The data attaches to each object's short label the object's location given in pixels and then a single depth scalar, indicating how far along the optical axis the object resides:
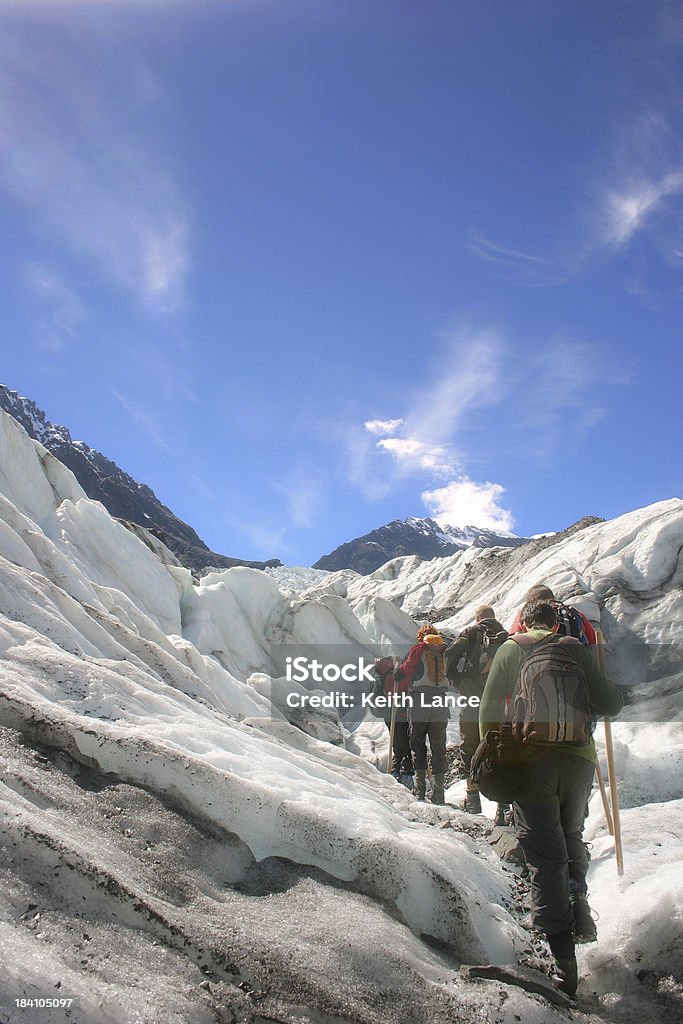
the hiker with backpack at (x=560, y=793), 3.86
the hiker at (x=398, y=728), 10.10
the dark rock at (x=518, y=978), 3.53
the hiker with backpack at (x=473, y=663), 8.13
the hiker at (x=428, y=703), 8.90
